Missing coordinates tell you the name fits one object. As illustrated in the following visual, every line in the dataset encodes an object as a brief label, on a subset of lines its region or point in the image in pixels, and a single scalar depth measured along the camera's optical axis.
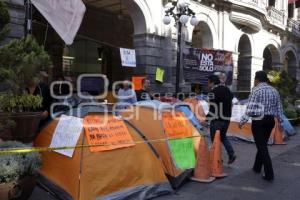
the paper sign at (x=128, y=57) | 14.27
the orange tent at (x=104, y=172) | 5.71
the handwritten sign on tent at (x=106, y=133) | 6.01
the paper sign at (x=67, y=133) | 6.03
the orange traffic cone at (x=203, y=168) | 7.23
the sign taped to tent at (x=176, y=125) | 7.29
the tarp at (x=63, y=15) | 7.40
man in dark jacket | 8.05
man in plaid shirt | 7.30
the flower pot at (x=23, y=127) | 5.72
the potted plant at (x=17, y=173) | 5.02
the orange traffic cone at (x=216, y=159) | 7.48
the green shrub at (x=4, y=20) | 5.25
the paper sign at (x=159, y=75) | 14.98
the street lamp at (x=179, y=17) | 13.23
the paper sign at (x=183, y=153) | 7.10
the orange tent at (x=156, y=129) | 6.88
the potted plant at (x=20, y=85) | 5.32
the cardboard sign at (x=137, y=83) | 12.47
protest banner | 15.58
